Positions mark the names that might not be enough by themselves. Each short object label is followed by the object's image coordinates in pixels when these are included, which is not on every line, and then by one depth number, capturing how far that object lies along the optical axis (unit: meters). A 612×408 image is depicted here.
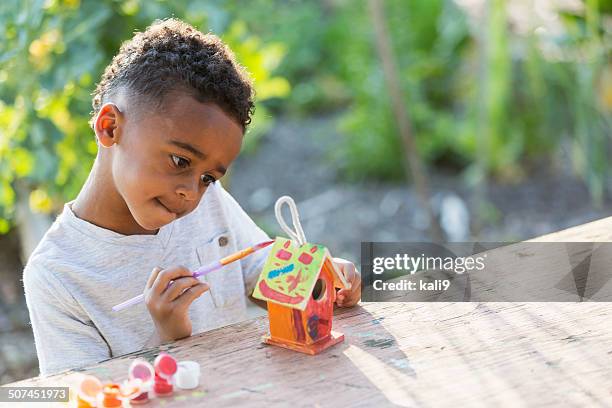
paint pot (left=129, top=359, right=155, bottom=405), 1.53
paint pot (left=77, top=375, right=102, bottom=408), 1.50
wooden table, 1.51
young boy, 1.69
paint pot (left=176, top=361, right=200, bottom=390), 1.53
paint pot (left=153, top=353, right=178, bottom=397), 1.53
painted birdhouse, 1.61
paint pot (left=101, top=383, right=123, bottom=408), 1.50
